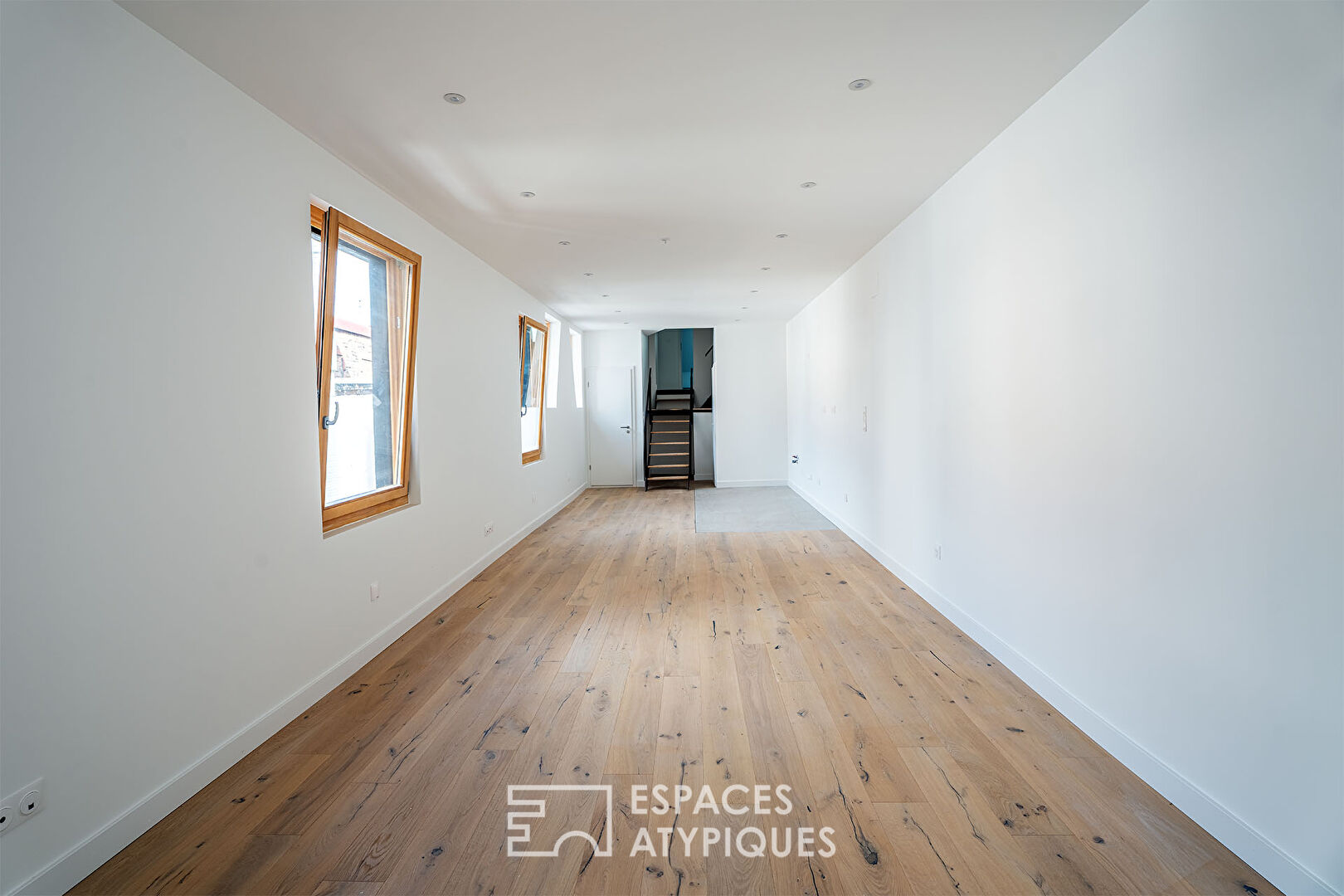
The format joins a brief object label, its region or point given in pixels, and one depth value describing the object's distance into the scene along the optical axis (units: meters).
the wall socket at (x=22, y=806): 1.60
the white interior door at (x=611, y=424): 10.37
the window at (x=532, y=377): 6.73
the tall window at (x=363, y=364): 3.10
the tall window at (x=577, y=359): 9.66
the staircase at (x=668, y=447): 10.57
